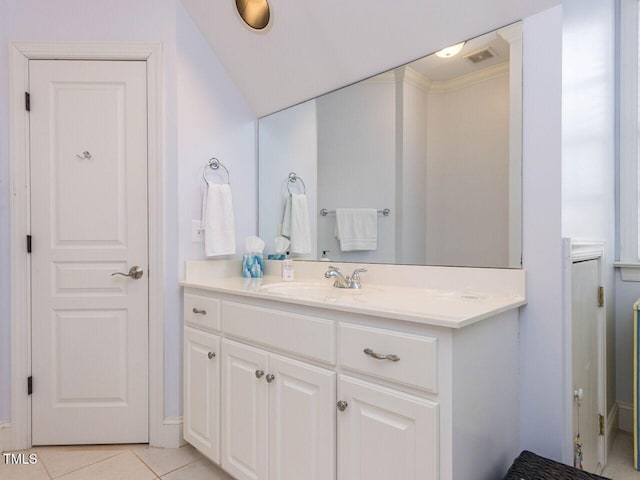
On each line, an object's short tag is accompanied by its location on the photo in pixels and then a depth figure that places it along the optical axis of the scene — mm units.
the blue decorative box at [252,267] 2262
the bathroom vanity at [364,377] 1080
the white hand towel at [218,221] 2143
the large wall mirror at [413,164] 1512
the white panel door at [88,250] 2059
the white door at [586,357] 1497
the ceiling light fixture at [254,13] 1997
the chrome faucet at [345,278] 1792
